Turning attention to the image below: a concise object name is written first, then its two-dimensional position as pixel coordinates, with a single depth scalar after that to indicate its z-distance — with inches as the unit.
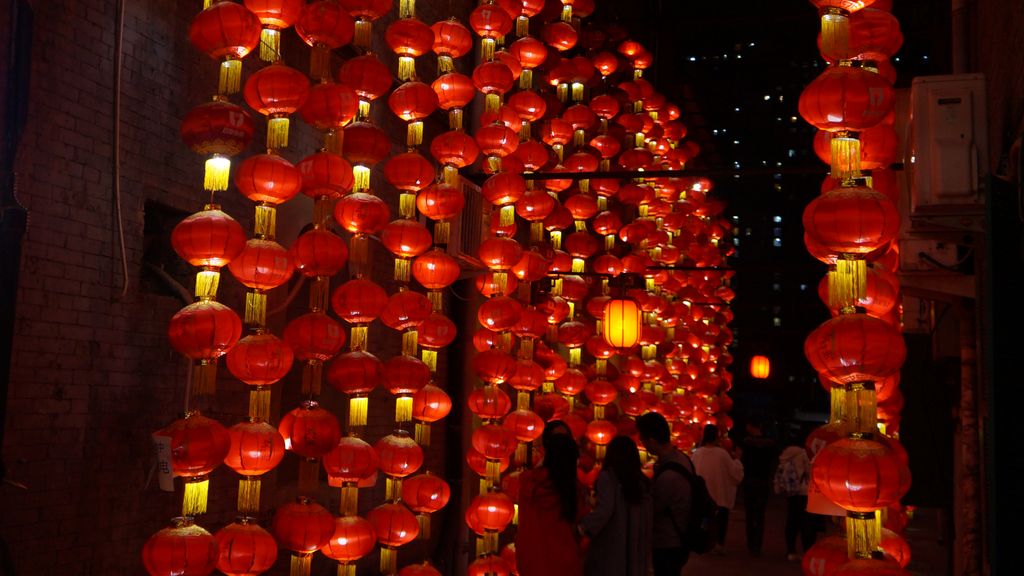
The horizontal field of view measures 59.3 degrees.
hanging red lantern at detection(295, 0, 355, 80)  178.7
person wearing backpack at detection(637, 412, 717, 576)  229.1
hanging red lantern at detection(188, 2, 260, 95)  160.1
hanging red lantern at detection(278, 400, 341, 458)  172.2
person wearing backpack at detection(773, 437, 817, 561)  381.1
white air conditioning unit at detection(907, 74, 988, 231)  164.1
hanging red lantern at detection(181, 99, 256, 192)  156.7
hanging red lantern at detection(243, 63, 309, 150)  168.6
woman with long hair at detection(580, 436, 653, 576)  197.2
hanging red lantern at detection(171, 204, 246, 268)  152.5
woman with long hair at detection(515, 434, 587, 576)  193.3
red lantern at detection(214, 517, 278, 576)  157.9
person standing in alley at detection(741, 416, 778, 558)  411.2
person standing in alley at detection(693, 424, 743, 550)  382.9
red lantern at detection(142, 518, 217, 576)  144.9
